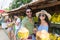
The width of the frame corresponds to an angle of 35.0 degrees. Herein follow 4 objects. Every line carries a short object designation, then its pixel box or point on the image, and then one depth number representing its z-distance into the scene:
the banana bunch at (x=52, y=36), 1.06
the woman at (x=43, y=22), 0.98
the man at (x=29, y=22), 1.19
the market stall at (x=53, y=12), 1.05
